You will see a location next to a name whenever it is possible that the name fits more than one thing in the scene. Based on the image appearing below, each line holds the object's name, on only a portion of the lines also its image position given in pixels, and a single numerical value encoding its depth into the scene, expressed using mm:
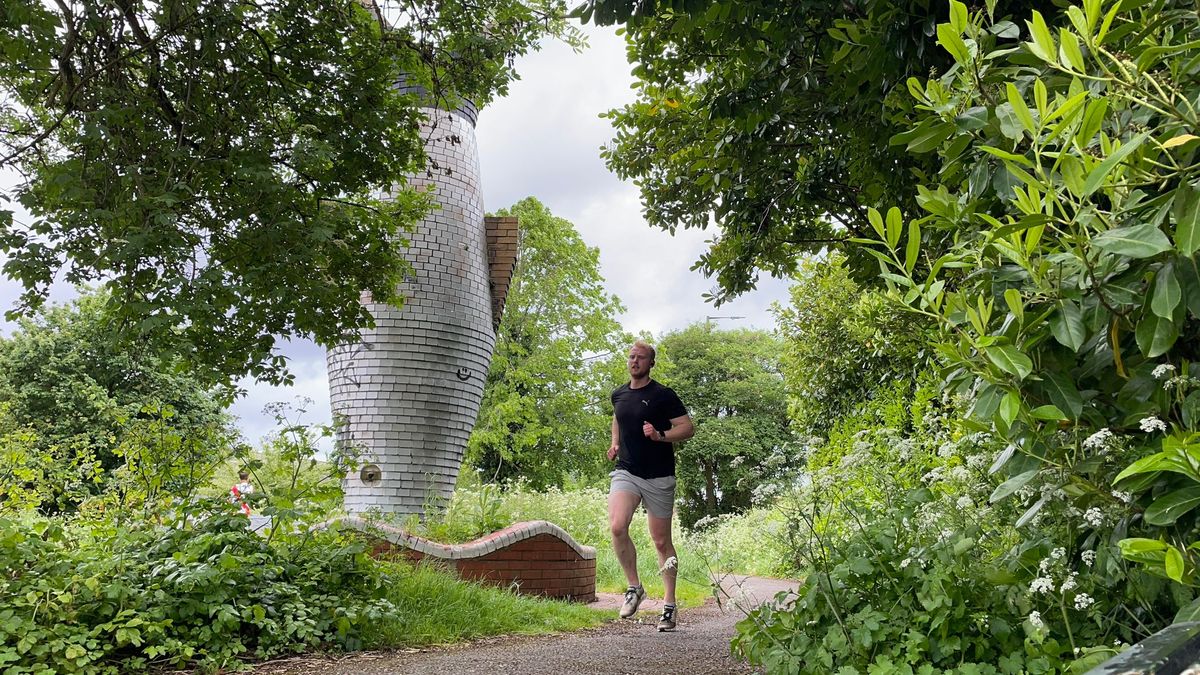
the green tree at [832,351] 8609
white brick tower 8070
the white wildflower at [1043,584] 1911
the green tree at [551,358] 24797
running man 5871
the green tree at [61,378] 24281
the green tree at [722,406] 31266
